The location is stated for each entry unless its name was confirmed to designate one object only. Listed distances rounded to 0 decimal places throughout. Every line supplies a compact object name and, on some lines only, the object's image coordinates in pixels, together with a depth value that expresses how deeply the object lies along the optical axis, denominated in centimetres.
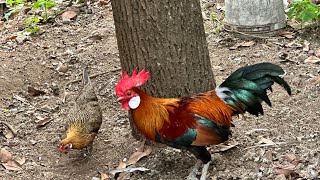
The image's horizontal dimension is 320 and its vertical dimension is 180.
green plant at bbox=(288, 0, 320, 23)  635
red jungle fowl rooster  408
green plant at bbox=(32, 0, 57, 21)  748
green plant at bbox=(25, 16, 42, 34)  762
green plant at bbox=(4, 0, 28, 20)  789
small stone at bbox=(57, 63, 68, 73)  654
